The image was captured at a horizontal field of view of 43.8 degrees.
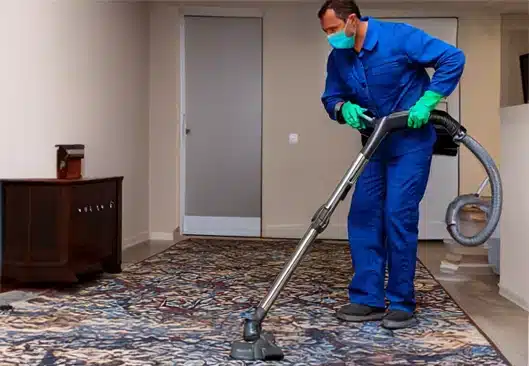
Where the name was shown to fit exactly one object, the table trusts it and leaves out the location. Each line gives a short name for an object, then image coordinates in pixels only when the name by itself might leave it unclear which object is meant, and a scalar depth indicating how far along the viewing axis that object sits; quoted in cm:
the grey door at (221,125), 641
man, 271
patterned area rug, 236
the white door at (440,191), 615
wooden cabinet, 358
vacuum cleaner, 232
